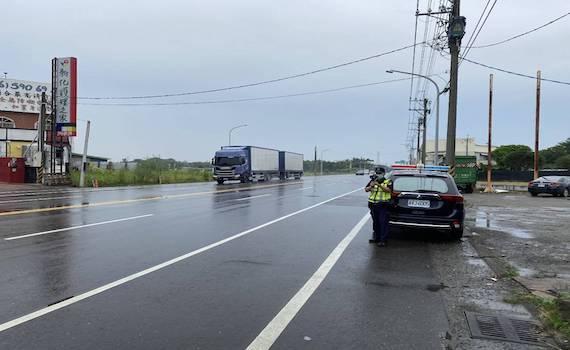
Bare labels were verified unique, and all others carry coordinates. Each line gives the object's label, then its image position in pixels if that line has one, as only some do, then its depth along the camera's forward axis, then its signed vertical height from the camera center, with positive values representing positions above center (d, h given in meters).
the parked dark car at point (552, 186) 29.55 -0.84
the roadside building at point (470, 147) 127.38 +6.36
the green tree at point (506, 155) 89.12 +3.56
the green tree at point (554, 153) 97.50 +4.00
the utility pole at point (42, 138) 34.47 +1.83
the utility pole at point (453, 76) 23.59 +4.73
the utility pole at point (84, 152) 33.03 +0.81
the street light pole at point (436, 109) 29.64 +3.95
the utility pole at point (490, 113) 34.45 +4.26
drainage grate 4.73 -1.58
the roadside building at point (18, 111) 56.06 +6.12
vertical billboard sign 34.66 +4.74
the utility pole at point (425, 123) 48.88 +4.66
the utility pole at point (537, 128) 34.69 +3.19
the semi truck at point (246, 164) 42.97 +0.35
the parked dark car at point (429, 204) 10.19 -0.70
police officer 9.80 -0.65
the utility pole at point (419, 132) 65.99 +5.57
